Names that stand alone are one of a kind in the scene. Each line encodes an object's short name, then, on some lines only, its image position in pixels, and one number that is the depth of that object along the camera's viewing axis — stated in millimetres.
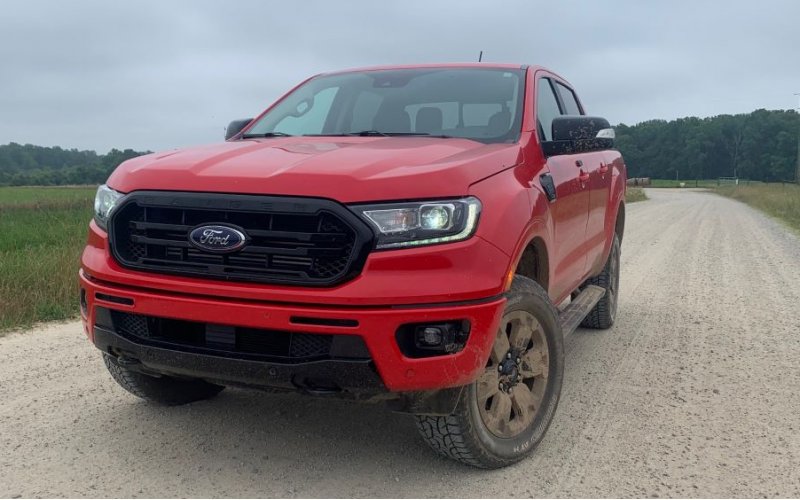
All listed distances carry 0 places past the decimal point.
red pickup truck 2439
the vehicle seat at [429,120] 3670
